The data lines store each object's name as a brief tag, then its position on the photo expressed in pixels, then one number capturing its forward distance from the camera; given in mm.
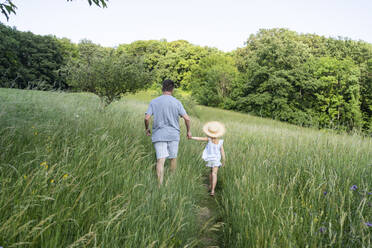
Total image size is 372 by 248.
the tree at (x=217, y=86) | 40156
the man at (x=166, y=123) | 4520
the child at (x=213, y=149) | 4656
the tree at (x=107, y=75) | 11953
